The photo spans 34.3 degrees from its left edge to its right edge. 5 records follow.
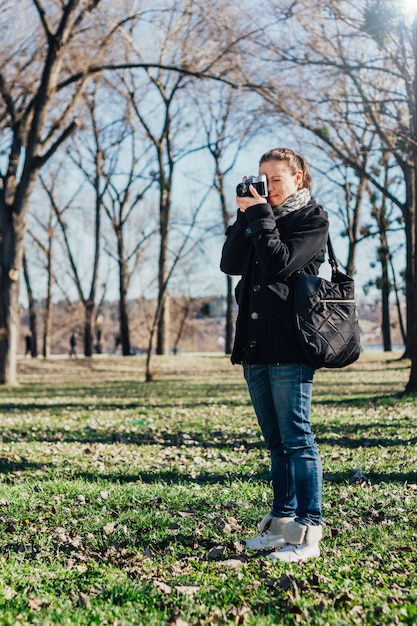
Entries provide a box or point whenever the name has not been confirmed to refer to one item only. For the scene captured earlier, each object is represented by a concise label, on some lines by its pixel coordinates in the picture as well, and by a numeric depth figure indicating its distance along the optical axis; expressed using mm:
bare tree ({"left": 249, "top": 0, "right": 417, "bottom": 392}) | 13953
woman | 3881
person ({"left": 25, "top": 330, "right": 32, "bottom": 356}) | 42012
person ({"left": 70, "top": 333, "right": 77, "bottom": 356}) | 43094
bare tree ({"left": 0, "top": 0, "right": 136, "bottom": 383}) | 18094
